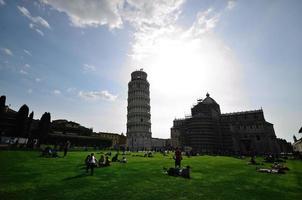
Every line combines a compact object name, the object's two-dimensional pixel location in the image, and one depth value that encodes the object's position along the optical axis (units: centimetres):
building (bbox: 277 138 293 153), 9143
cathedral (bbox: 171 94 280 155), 7162
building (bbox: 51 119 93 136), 6226
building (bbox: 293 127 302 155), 5782
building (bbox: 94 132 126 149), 11058
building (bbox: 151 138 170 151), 10360
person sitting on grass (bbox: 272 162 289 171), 1713
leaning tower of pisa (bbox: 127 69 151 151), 7988
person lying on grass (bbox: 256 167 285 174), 1599
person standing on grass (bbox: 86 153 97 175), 1238
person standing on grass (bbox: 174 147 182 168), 1545
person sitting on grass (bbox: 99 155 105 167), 1673
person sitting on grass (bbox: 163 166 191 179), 1241
